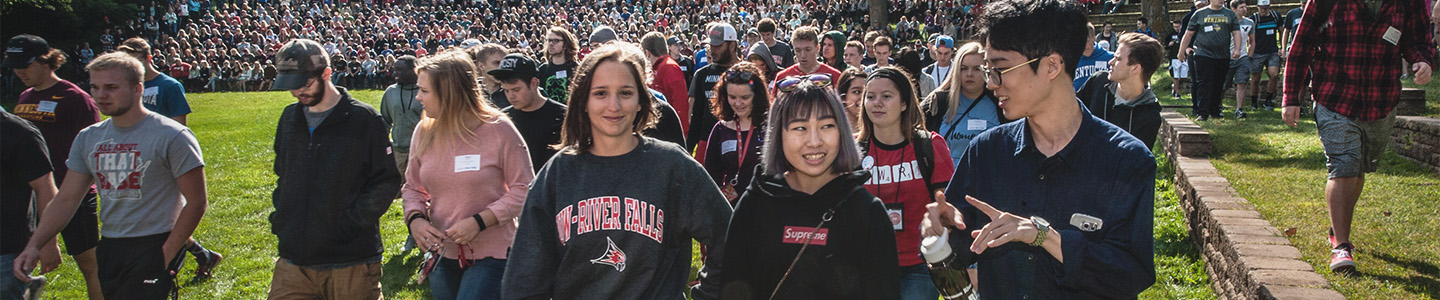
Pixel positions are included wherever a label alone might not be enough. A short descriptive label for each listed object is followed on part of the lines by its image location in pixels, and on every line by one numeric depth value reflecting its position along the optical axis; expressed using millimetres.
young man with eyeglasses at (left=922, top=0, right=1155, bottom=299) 2229
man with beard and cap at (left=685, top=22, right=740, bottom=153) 7324
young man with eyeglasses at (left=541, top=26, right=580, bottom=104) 7047
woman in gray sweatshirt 2885
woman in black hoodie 2760
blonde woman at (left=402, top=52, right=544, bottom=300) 3719
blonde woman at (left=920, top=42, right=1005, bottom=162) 5150
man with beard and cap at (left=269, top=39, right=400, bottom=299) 4012
